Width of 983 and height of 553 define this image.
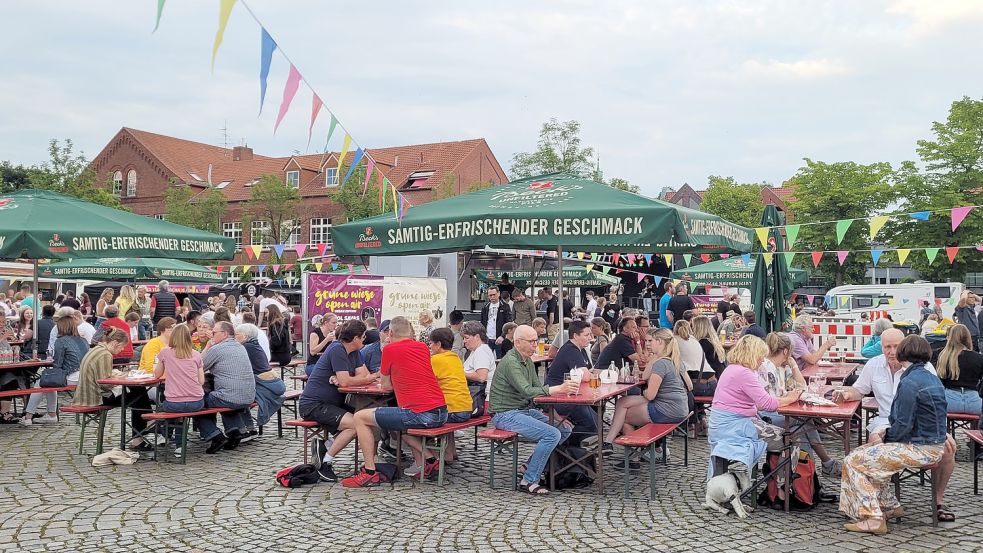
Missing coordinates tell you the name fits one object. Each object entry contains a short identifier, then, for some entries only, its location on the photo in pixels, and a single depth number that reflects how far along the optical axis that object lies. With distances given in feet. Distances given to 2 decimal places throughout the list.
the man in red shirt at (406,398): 23.89
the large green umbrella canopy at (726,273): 80.89
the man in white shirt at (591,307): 71.87
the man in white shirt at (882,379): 22.91
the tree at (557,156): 163.22
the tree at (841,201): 133.28
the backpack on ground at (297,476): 23.68
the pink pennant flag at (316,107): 28.86
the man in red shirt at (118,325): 37.99
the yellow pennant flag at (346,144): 29.89
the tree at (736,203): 193.98
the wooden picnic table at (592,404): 22.91
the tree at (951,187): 113.39
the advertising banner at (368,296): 54.39
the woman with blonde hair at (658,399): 24.93
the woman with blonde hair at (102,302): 47.88
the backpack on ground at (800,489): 21.47
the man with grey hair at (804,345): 32.65
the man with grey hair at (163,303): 55.36
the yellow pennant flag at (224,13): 22.15
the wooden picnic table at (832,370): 31.07
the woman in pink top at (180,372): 26.61
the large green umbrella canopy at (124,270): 77.71
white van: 81.66
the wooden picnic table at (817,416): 20.65
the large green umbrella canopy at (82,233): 29.30
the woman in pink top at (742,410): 21.17
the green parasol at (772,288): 39.91
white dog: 20.71
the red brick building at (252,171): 168.55
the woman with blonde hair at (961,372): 25.66
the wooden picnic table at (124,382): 26.96
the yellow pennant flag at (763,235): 42.22
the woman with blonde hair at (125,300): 53.88
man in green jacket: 23.22
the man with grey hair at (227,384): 27.94
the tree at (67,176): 131.64
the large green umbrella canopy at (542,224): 23.99
